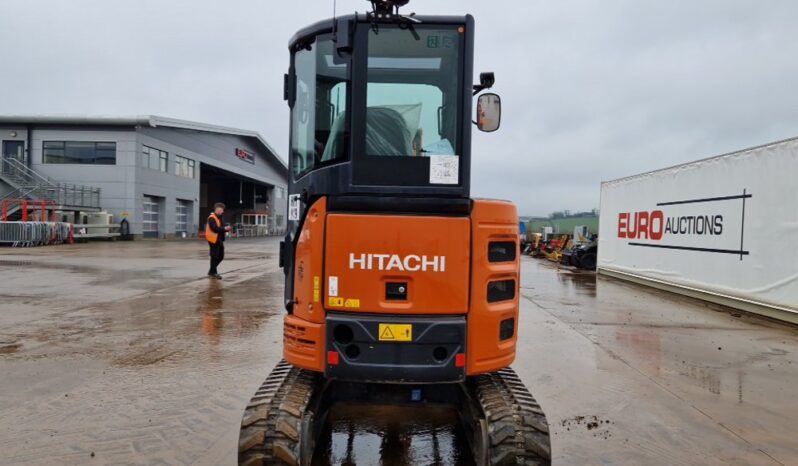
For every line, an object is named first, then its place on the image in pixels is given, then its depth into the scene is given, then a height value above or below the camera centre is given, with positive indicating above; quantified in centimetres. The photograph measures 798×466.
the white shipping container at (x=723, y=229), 919 +7
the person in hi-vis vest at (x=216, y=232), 1294 -36
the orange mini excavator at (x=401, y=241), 306 -11
